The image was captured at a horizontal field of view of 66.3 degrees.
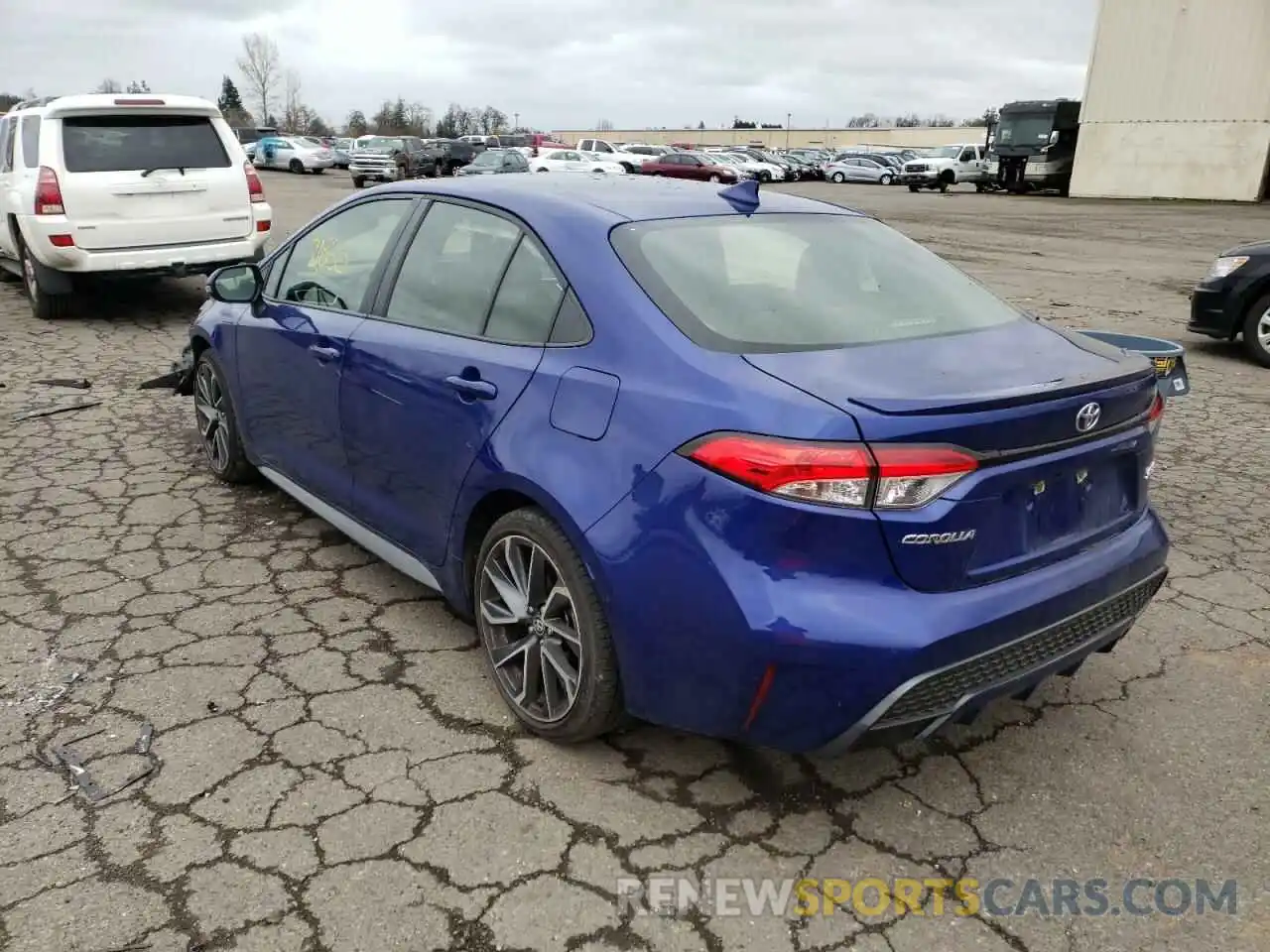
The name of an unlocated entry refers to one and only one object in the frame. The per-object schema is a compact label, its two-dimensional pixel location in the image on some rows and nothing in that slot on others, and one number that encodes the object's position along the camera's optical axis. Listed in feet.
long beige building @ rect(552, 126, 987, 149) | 307.99
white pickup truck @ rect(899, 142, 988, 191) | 131.95
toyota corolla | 7.17
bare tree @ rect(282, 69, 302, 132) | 306.76
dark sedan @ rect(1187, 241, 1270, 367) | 26.68
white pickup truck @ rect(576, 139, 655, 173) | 123.75
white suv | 27.55
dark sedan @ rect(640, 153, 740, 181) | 116.98
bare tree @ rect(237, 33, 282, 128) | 305.94
